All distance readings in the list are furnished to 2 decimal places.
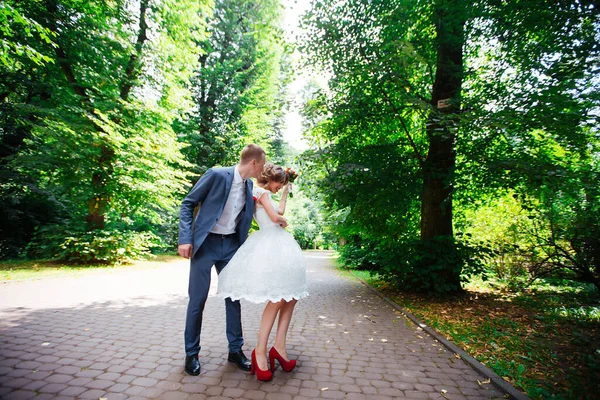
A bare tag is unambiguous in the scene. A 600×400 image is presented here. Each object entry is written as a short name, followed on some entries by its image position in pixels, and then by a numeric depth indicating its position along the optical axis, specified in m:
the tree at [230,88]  18.56
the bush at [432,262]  6.96
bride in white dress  2.85
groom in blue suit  3.03
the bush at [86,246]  10.45
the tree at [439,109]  4.78
